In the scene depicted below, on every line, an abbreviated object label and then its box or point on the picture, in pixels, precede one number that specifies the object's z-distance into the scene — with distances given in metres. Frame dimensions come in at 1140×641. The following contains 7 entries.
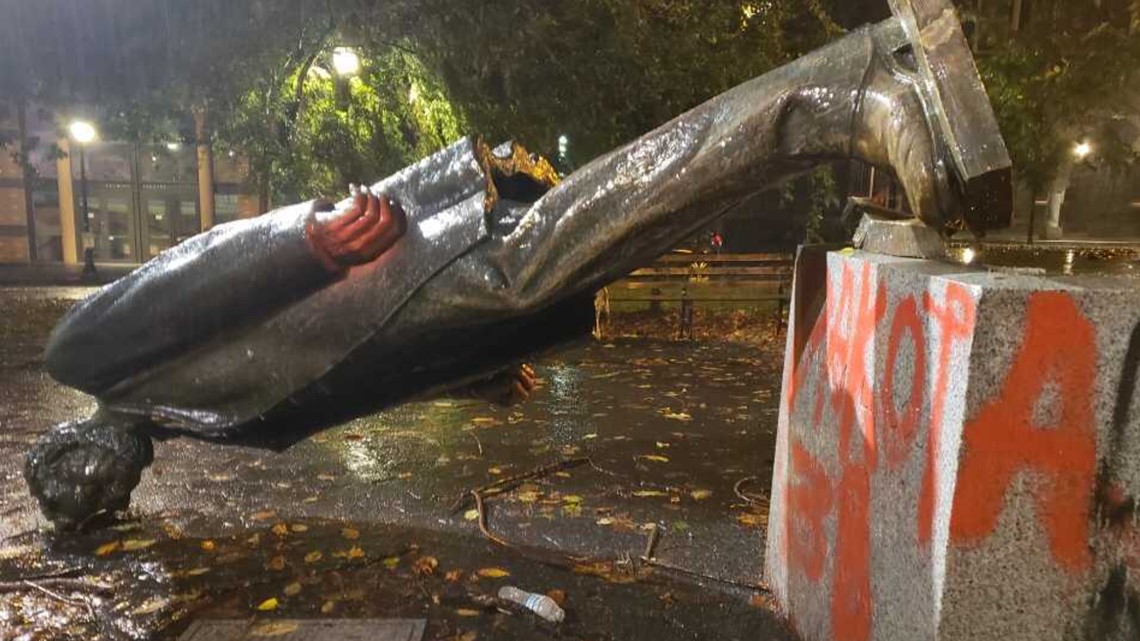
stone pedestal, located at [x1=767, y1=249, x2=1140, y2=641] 2.03
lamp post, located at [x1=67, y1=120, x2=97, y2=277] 18.96
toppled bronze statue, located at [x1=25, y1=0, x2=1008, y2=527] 2.74
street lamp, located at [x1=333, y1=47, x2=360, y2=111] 12.28
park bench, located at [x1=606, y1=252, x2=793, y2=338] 12.92
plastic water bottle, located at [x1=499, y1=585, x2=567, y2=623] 3.72
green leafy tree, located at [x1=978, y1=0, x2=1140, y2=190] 15.40
